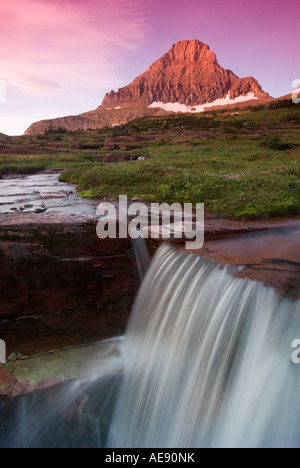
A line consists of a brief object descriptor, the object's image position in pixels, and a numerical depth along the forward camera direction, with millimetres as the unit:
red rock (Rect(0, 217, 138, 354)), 7051
